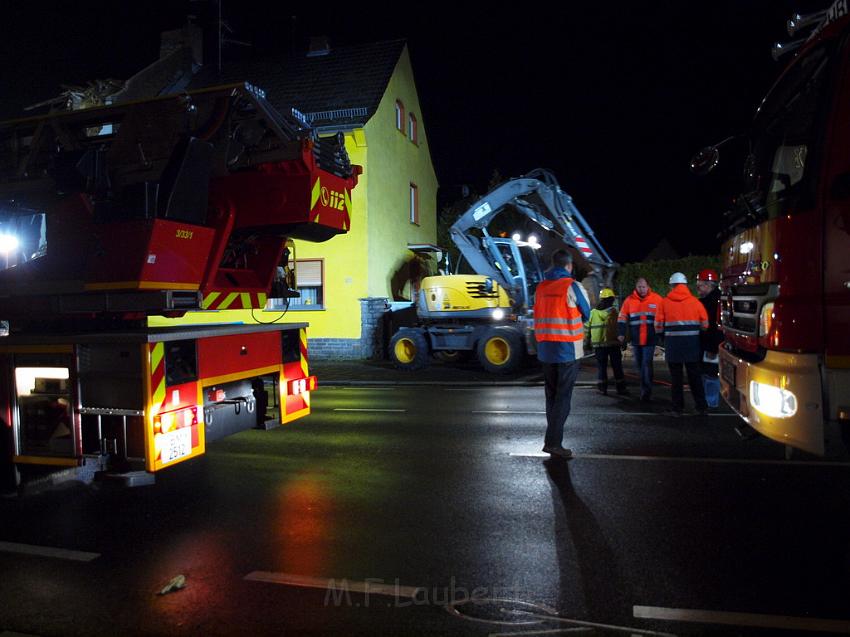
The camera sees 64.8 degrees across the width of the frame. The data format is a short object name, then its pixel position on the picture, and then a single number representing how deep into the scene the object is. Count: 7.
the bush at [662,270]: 22.92
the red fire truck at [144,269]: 4.69
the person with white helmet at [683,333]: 8.00
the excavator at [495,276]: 14.57
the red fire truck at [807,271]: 3.58
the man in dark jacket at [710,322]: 8.32
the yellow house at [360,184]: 18.09
